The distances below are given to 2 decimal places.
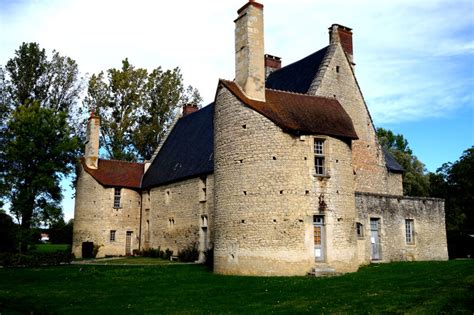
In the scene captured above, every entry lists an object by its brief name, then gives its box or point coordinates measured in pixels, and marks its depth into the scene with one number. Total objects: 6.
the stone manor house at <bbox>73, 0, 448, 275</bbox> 17.05
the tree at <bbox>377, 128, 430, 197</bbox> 42.44
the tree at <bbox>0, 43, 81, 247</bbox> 29.59
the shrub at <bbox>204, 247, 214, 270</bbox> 22.01
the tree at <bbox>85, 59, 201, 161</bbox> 39.03
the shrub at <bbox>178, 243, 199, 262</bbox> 25.09
